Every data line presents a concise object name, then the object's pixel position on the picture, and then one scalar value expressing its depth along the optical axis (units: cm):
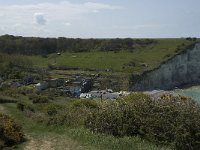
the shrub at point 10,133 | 1773
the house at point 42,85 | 7342
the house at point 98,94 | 7629
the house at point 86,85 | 9031
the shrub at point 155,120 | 1719
